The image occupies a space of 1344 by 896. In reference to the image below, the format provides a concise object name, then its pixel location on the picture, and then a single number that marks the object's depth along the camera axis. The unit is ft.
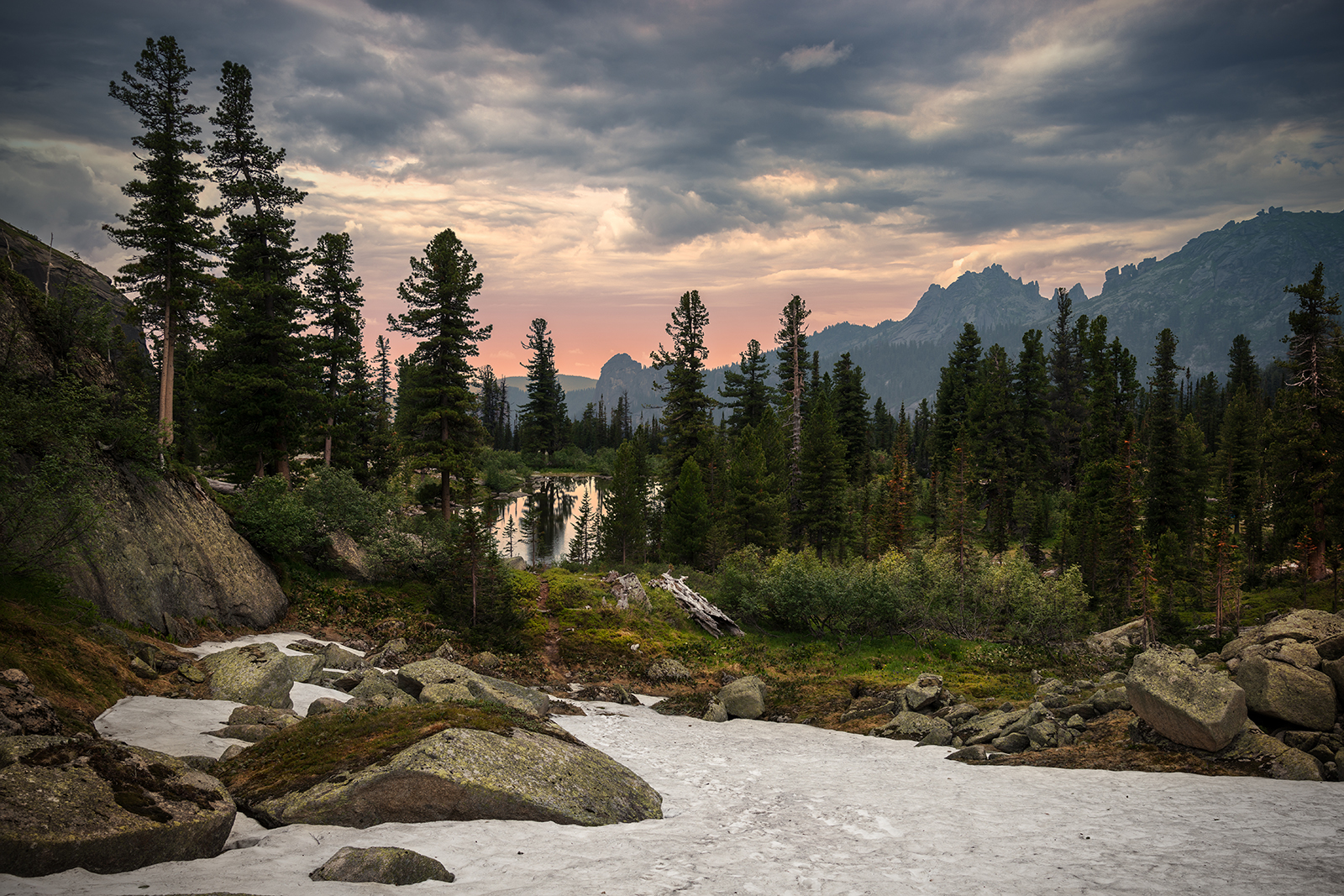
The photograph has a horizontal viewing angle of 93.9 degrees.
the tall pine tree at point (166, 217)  80.86
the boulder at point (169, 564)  48.44
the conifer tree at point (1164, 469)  157.58
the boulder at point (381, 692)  42.71
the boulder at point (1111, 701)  50.19
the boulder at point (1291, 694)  38.86
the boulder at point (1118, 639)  92.75
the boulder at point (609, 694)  68.69
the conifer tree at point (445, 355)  113.50
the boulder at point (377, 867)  20.48
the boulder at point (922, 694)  60.92
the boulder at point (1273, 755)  35.35
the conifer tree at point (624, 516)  143.84
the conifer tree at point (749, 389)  183.73
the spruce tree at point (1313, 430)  109.81
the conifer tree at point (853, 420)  225.15
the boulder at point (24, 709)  23.02
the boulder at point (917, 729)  52.39
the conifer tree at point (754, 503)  134.62
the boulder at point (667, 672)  78.33
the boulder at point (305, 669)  50.60
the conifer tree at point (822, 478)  143.64
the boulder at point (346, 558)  88.28
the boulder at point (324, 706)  39.55
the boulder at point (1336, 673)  39.55
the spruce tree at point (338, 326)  120.67
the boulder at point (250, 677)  40.88
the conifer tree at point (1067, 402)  212.84
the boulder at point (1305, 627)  46.19
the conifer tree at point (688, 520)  133.49
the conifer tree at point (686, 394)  160.04
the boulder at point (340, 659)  57.82
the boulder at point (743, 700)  65.57
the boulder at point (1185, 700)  38.52
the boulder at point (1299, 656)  41.45
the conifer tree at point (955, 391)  241.14
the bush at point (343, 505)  90.38
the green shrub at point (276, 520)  76.28
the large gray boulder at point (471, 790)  25.88
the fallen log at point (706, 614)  96.17
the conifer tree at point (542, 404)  313.53
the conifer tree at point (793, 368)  161.79
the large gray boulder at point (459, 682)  46.96
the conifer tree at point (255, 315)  101.65
